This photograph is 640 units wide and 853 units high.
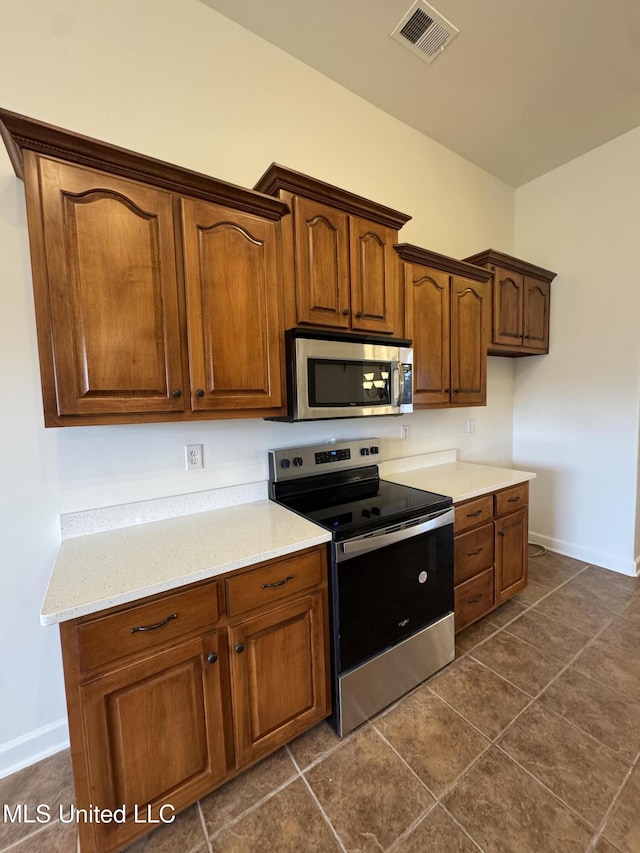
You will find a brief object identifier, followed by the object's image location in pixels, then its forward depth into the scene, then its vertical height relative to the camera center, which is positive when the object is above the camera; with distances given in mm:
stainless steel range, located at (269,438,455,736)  1507 -824
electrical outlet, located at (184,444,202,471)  1748 -269
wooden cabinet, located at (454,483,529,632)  2021 -960
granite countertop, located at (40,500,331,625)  1049 -553
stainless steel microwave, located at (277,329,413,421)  1630 +108
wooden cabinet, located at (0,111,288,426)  1160 +438
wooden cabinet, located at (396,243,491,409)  2133 +441
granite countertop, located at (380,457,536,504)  2057 -542
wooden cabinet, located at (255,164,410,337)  1626 +701
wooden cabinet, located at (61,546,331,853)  1051 -977
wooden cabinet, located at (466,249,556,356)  2666 +708
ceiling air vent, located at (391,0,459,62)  1767 +1893
